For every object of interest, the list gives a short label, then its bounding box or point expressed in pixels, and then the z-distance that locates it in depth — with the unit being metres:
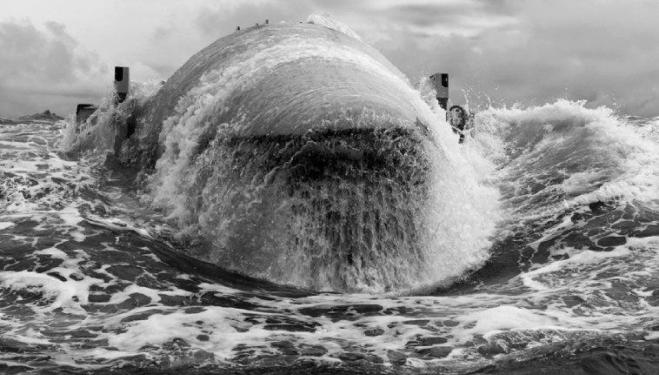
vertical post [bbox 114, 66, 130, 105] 20.39
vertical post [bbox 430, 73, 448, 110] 22.00
